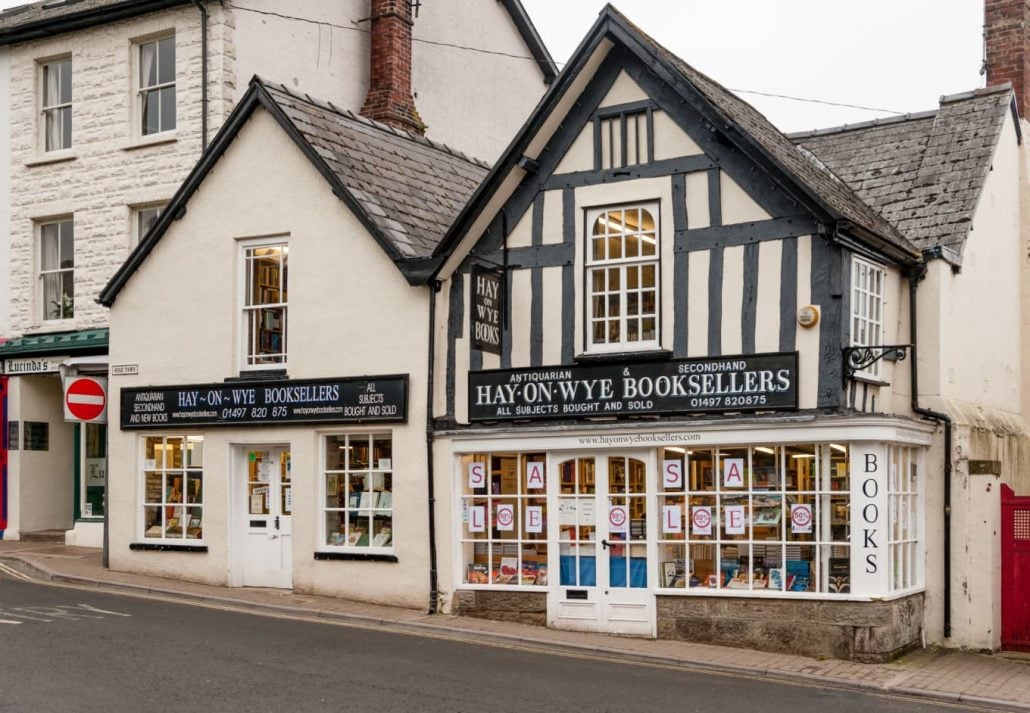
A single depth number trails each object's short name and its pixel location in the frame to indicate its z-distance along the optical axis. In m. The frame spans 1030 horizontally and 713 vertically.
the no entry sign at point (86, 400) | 19.34
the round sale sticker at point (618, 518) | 15.45
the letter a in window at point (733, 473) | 14.84
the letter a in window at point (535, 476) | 15.98
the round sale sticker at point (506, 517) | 16.17
